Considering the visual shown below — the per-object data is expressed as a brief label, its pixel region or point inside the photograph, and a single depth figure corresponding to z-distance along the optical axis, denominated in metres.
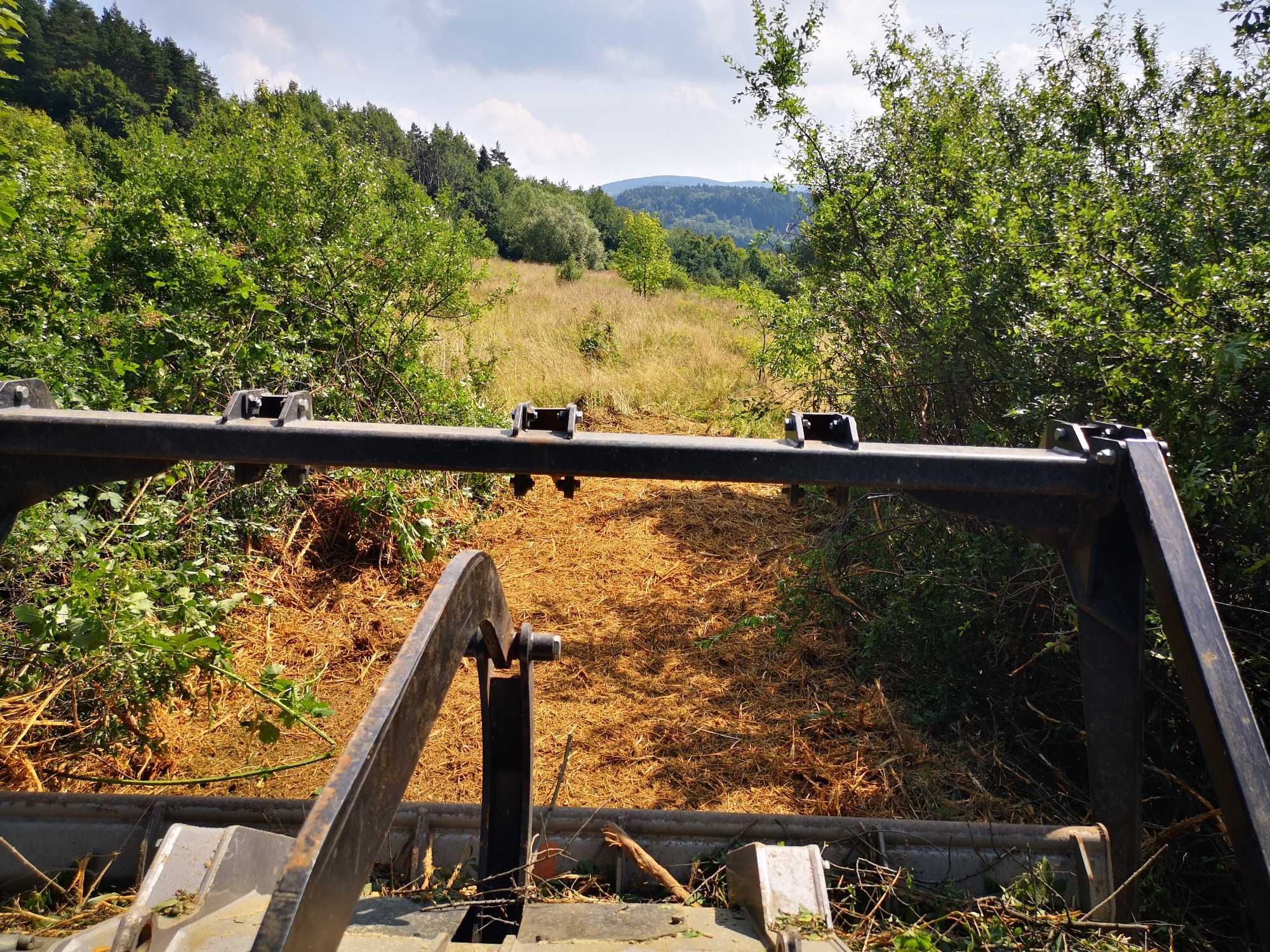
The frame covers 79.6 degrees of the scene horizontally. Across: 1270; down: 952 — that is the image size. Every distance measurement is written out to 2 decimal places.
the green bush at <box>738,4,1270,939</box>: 2.70
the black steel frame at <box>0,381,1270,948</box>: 1.70
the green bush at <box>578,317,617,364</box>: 11.95
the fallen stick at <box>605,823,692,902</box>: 2.03
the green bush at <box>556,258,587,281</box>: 26.95
